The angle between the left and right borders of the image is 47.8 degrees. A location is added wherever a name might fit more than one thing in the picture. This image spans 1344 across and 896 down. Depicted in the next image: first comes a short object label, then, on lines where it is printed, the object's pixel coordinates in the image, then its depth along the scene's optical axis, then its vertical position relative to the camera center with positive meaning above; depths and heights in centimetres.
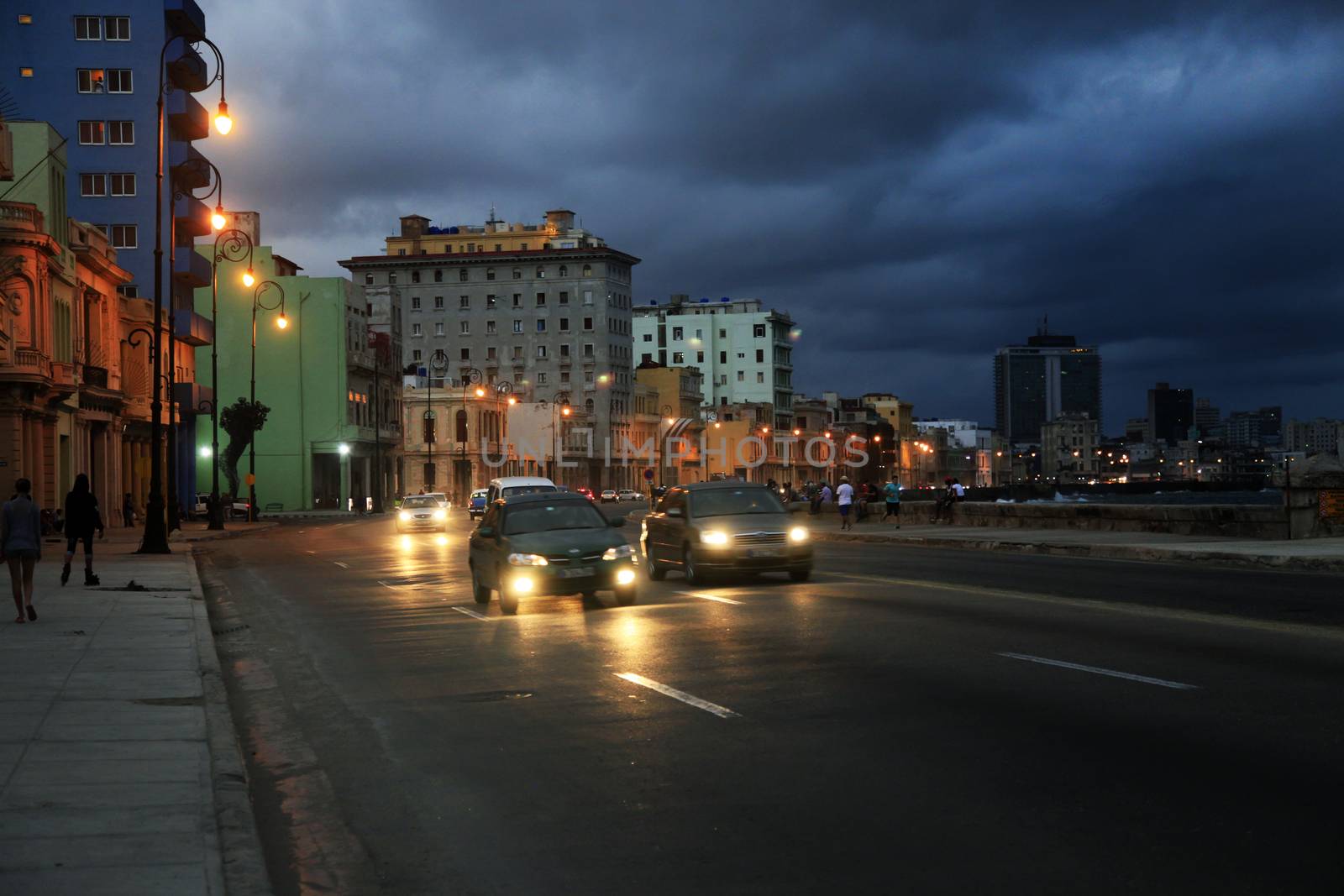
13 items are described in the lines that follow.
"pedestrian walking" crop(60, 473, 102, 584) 2497 -40
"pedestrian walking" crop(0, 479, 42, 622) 1880 -58
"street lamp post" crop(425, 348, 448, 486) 11286 +563
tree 8354 +356
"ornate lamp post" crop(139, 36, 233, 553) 3797 +138
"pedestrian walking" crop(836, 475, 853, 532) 4975 -66
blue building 7300 +1887
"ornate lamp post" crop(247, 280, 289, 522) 7672 -24
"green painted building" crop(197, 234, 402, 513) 10581 +713
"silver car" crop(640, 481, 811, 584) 2341 -85
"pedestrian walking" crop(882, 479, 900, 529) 5128 -64
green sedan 1980 -94
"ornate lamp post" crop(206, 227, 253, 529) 5588 +31
